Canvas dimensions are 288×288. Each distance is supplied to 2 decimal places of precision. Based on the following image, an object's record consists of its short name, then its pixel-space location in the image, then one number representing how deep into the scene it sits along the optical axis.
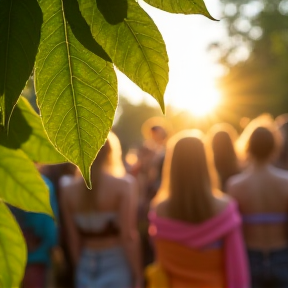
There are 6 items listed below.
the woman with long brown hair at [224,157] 5.39
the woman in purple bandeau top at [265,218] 4.41
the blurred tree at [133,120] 51.62
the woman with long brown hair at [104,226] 4.40
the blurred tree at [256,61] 27.36
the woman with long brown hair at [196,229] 3.95
